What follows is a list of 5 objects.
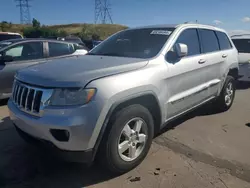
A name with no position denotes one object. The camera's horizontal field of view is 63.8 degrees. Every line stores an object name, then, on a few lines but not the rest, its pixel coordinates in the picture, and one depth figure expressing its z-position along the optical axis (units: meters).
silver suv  2.04
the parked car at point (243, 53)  5.97
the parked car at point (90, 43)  17.79
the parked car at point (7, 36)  9.32
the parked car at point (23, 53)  4.54
